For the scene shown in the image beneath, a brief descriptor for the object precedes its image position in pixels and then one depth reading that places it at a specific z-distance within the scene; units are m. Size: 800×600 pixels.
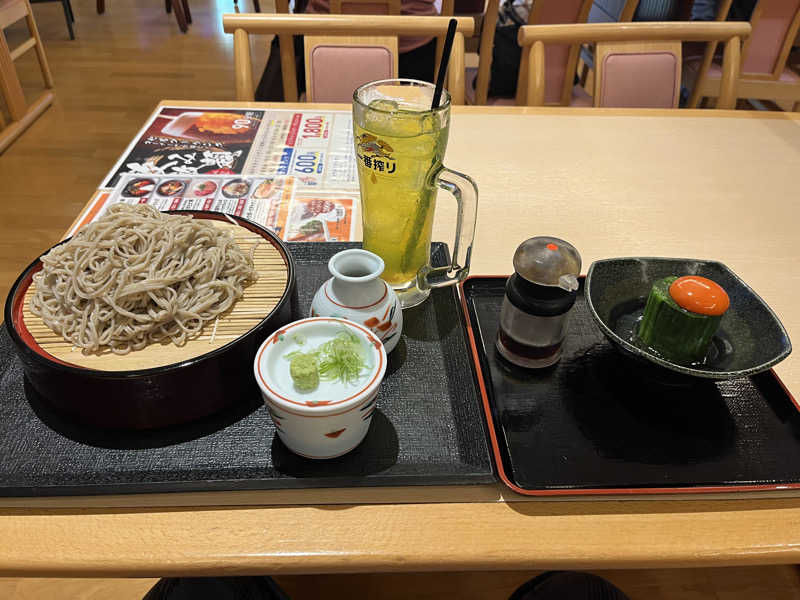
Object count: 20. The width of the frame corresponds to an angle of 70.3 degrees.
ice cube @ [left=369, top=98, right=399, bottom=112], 0.82
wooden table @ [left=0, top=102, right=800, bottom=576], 0.59
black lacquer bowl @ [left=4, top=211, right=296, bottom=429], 0.64
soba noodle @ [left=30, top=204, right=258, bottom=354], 0.70
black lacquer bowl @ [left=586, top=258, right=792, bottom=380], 0.72
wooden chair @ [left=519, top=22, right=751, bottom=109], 1.64
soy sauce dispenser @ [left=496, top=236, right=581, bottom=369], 0.73
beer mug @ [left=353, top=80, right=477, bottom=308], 0.78
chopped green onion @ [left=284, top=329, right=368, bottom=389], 0.63
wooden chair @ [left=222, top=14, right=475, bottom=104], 1.61
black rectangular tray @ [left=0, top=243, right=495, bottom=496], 0.63
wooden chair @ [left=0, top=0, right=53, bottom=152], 3.02
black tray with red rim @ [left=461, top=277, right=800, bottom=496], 0.66
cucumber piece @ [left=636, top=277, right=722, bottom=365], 0.73
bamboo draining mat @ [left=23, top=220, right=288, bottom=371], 0.68
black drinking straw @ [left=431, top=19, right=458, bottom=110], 0.75
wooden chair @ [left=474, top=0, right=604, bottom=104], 2.12
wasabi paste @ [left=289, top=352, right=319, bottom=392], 0.61
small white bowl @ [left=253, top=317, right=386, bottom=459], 0.59
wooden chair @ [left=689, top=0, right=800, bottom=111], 2.43
